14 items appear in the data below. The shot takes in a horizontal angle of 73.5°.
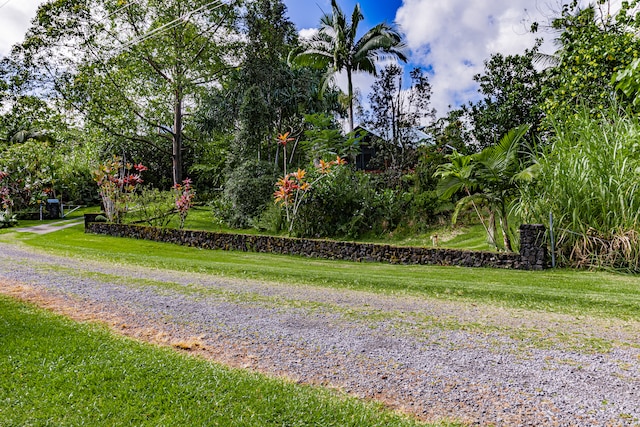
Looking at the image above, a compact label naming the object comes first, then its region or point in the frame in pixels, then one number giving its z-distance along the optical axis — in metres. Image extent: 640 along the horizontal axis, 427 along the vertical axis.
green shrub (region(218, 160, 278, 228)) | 14.61
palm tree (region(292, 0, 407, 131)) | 18.98
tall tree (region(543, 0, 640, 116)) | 9.99
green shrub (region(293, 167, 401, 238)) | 12.25
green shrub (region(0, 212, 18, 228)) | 14.84
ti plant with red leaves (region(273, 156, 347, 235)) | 10.83
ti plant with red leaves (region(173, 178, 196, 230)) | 12.62
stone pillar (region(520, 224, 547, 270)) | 6.96
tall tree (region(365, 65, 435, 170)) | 16.52
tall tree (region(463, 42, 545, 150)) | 14.70
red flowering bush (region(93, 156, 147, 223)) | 13.17
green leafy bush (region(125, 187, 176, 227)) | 13.44
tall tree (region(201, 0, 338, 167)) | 16.44
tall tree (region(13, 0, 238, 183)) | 16.38
